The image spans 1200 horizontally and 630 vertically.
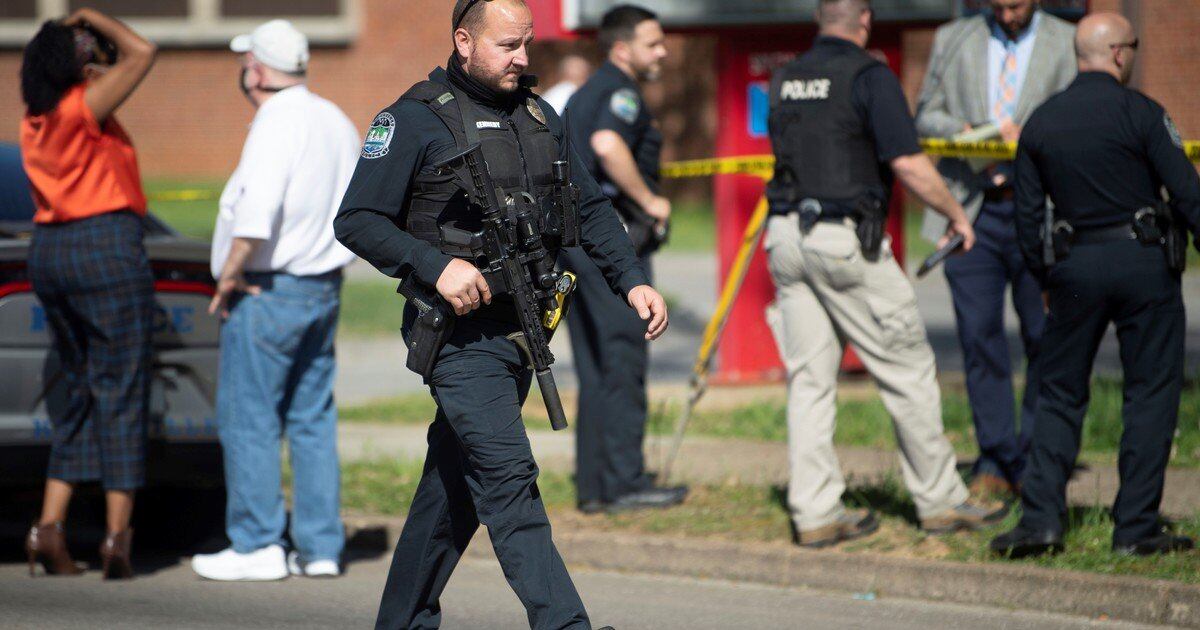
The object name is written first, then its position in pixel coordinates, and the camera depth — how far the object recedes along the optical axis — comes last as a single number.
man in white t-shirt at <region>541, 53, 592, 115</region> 25.56
